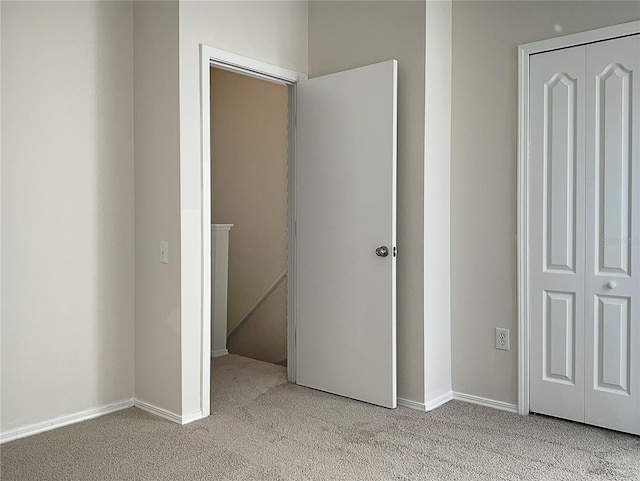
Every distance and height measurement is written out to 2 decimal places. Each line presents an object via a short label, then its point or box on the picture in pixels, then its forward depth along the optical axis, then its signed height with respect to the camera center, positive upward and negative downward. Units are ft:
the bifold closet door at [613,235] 9.39 -0.04
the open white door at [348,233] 10.80 -0.02
